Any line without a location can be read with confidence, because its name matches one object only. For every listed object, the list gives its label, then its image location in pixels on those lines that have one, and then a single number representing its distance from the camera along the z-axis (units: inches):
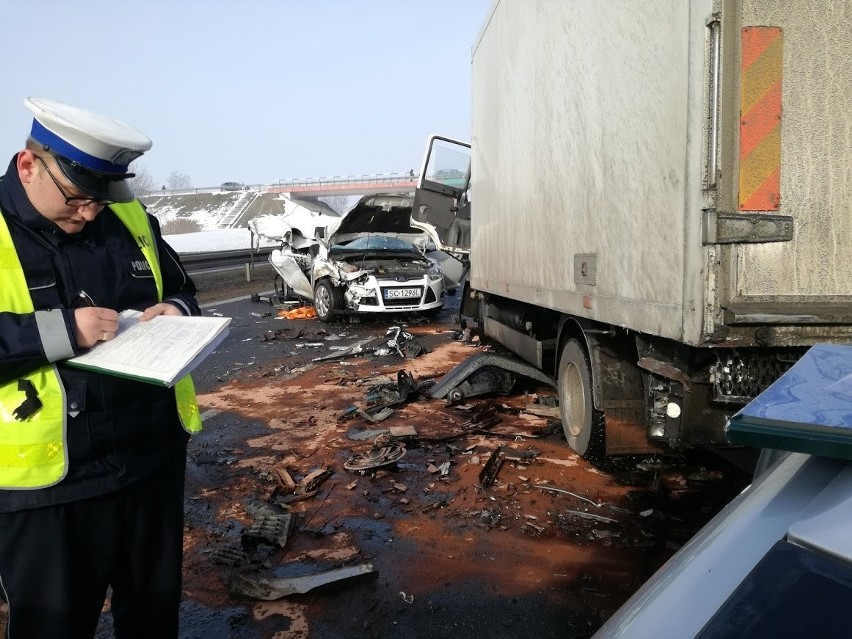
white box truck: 107.5
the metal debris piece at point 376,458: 185.5
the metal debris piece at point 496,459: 174.1
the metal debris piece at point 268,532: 141.1
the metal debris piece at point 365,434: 214.2
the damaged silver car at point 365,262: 475.2
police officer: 70.0
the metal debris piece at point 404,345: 362.6
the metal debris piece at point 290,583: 120.0
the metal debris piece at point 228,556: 135.0
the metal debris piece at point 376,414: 232.5
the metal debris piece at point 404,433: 208.2
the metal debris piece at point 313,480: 173.2
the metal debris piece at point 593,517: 148.6
